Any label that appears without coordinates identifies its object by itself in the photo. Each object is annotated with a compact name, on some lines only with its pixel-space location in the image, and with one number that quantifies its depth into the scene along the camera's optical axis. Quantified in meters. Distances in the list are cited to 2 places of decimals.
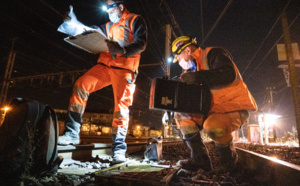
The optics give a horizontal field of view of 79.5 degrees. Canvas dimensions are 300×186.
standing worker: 2.92
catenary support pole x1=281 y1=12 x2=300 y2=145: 8.39
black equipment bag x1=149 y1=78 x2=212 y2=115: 2.52
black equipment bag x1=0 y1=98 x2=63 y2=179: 1.61
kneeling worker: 2.53
